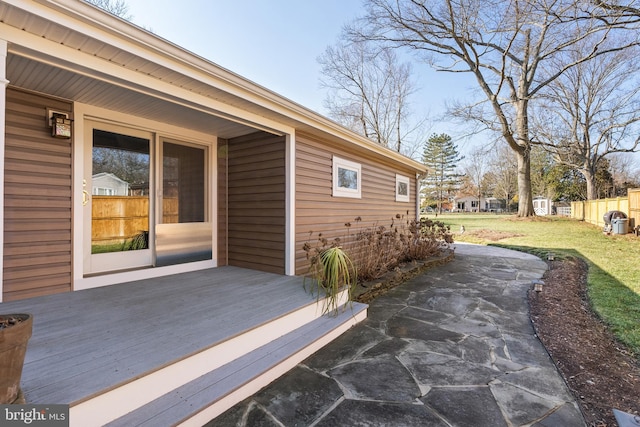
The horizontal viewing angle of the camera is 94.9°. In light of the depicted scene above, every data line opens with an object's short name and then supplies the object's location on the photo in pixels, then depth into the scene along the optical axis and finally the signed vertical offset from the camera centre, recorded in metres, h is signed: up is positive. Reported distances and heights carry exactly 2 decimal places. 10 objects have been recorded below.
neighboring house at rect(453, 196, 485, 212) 45.22 +1.25
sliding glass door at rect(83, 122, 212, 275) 3.48 +0.13
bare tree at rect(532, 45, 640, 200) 15.46 +5.52
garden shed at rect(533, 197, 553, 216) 28.23 +0.69
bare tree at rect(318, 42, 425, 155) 16.26 +7.03
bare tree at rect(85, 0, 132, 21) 9.59 +6.76
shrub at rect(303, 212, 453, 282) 4.68 -0.66
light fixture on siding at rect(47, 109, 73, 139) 3.02 +0.90
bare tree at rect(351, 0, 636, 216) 7.43 +6.53
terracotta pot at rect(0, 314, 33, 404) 1.25 -0.63
